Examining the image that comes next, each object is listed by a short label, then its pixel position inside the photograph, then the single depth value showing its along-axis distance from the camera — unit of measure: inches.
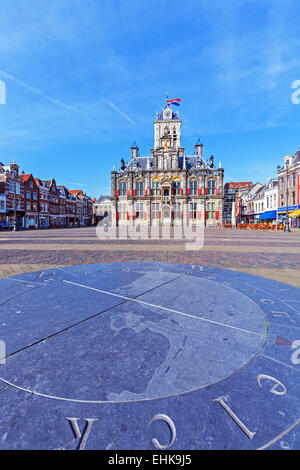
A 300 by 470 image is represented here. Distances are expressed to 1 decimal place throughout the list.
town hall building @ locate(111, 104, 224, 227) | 1692.9
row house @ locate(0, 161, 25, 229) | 1363.2
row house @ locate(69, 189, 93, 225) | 2514.8
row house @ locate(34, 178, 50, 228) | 1761.3
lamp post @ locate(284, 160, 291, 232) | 1352.1
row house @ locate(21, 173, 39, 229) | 1573.7
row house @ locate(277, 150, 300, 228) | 1304.1
